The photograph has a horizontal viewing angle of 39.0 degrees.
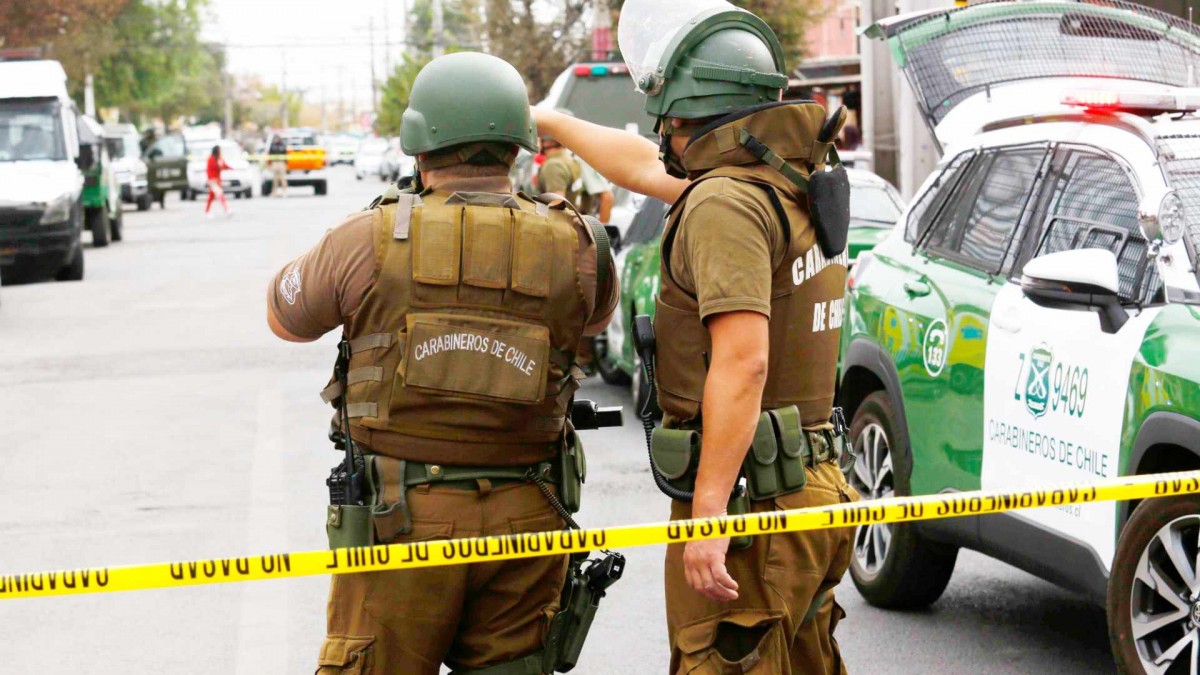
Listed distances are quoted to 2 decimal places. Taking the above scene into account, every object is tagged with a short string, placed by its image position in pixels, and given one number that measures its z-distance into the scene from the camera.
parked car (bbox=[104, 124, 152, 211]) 39.50
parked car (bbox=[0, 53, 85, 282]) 20.27
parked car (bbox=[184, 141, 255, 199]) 46.81
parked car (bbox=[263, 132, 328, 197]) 51.00
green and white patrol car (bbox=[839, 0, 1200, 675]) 4.57
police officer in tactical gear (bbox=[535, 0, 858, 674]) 3.38
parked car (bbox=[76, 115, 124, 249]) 26.02
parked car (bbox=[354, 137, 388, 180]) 67.19
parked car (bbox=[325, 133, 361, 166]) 96.38
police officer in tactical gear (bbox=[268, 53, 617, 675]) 3.46
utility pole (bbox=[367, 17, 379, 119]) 130.61
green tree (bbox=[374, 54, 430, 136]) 74.44
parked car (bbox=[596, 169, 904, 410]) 10.25
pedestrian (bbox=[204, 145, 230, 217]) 36.28
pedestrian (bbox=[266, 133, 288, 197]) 49.97
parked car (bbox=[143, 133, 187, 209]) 43.25
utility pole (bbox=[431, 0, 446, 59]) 59.34
